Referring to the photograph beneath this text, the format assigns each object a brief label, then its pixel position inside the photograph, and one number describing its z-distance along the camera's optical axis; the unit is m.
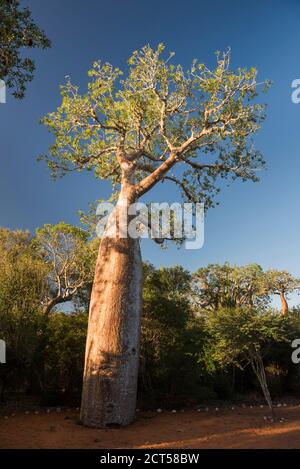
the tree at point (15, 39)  4.16
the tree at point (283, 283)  22.80
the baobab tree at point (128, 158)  5.86
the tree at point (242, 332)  6.90
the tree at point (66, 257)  14.08
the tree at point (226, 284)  20.11
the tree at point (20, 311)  7.58
